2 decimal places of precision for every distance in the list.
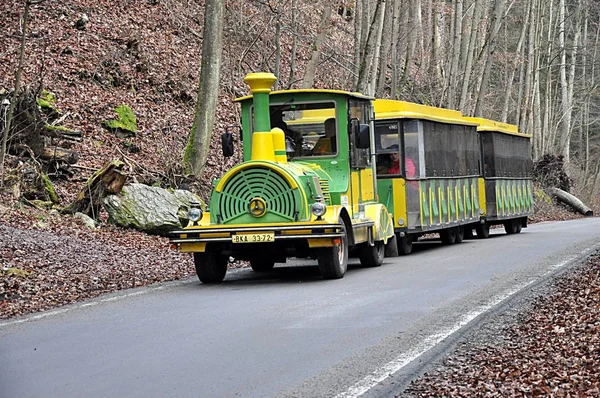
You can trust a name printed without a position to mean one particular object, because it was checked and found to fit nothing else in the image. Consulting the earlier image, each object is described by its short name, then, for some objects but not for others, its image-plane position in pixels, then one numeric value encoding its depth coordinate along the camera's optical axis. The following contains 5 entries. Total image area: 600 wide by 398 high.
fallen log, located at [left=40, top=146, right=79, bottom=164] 23.17
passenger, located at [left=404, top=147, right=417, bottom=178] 21.20
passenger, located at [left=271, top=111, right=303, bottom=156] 16.42
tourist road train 14.79
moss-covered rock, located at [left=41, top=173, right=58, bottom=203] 21.77
